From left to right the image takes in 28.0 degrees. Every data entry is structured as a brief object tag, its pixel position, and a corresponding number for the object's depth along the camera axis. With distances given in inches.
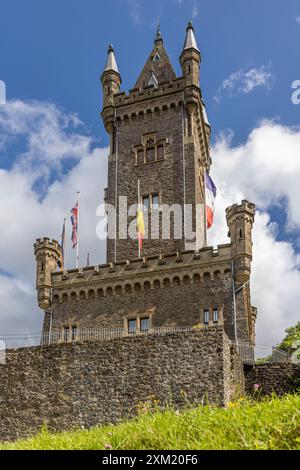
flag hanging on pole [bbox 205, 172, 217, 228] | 1252.5
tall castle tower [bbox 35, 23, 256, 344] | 1102.4
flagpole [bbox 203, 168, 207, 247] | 1257.4
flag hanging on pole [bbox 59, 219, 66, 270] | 1294.3
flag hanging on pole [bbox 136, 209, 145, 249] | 1254.3
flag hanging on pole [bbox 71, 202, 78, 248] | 1289.9
